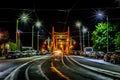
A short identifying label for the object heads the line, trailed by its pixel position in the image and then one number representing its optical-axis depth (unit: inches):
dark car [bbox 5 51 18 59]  1347.3
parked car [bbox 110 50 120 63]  875.0
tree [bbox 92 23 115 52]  1376.2
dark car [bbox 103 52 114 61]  992.0
